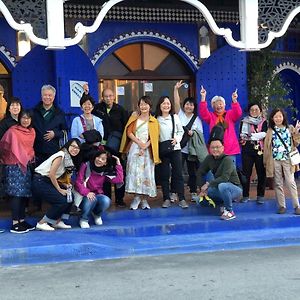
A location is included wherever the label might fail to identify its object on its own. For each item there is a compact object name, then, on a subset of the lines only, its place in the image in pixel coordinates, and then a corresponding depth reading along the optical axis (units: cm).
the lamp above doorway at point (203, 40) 1063
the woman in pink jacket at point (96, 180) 728
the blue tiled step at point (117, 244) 652
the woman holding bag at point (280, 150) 799
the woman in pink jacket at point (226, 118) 843
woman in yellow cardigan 786
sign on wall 953
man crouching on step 768
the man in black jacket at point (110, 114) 814
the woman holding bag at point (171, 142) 794
